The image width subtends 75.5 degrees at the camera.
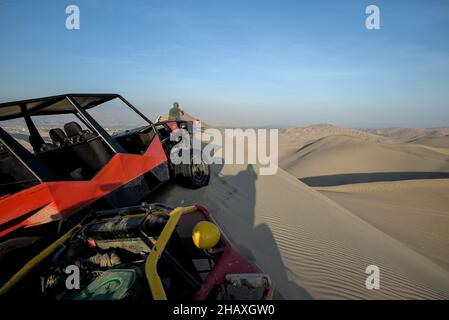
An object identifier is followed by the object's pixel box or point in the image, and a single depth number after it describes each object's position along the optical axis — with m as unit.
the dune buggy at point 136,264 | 1.75
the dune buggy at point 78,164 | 2.67
